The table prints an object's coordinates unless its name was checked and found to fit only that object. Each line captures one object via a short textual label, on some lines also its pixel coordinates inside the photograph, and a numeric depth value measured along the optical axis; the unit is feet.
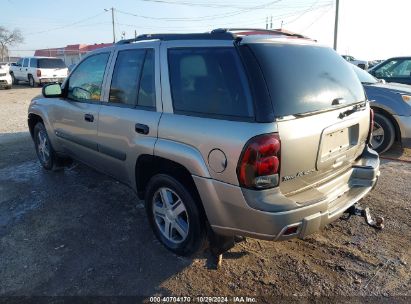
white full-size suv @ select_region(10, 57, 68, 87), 69.62
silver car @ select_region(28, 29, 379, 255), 8.15
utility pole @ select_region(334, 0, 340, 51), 80.42
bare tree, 243.40
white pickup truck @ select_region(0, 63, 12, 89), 68.59
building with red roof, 152.69
